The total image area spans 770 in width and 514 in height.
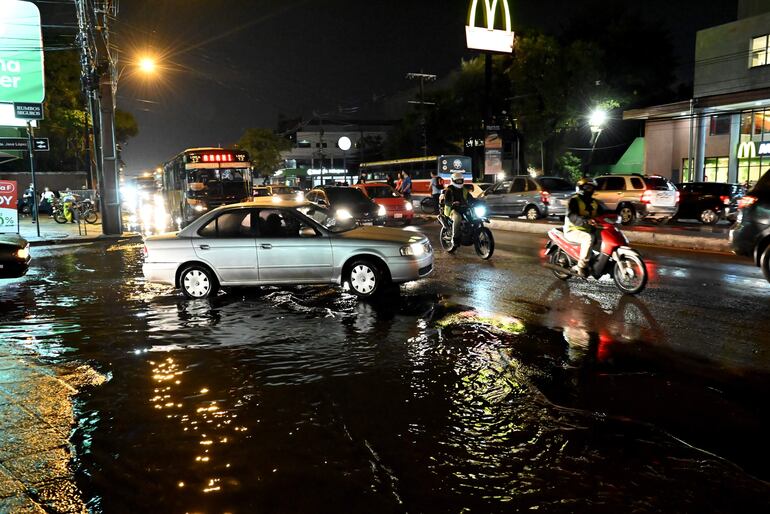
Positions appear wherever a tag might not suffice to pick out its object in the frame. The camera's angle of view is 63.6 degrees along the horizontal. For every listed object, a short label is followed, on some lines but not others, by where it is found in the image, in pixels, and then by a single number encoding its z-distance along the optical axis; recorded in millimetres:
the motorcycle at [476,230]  13664
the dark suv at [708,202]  22047
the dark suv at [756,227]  9789
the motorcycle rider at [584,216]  9773
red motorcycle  9250
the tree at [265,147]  90688
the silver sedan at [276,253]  9594
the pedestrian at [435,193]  22242
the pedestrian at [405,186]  29922
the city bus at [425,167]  41281
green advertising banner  22188
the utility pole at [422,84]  52875
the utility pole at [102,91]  21375
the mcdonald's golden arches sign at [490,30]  31547
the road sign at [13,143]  21844
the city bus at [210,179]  25391
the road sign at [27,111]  21719
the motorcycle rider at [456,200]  13756
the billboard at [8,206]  19406
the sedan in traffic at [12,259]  10961
